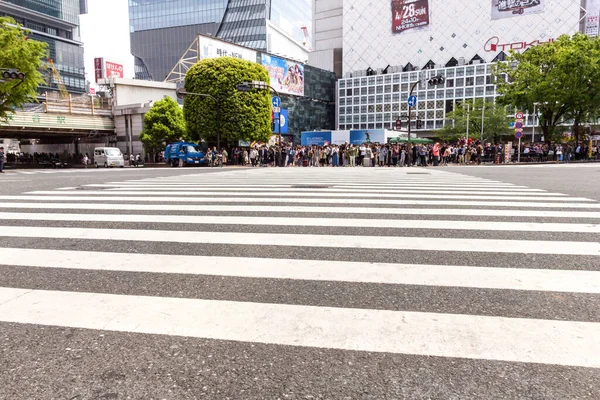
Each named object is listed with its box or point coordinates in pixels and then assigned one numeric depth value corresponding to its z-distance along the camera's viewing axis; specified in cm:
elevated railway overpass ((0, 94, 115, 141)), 3678
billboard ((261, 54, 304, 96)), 6644
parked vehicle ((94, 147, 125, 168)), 3544
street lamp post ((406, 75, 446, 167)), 2352
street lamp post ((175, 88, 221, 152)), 3367
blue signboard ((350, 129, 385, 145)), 5036
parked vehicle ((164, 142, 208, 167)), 3331
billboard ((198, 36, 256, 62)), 5000
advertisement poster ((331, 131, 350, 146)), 5078
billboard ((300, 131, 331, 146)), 5134
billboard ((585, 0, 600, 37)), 6944
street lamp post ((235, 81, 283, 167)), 2595
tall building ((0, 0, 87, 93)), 9422
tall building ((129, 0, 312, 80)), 9050
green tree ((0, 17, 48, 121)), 2311
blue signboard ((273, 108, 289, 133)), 5906
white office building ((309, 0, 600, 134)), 7238
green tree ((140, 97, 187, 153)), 4047
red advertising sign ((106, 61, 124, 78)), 6938
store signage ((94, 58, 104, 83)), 6944
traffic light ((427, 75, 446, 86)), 2352
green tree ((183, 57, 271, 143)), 3647
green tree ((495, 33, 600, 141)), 2919
